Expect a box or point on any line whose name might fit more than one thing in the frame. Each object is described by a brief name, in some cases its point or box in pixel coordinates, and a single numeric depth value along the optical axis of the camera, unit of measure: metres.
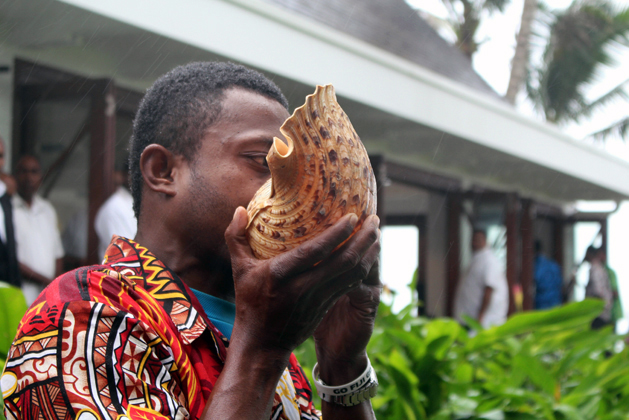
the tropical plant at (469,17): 20.19
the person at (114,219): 3.85
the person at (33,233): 3.94
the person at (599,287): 10.27
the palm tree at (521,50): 15.36
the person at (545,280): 10.70
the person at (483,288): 7.36
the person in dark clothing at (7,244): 3.47
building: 4.02
